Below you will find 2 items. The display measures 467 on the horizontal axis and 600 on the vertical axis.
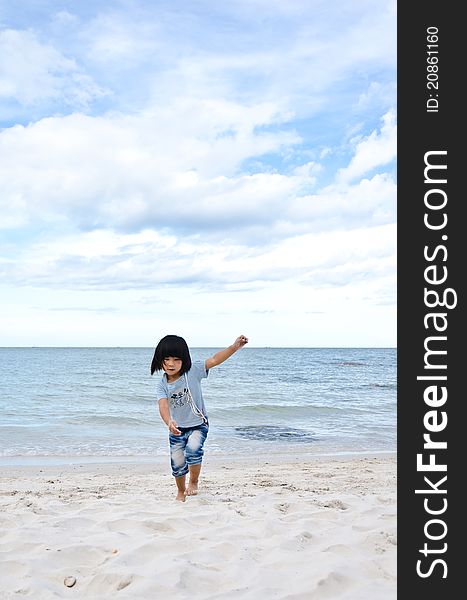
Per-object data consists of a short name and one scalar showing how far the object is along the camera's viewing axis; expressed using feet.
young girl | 17.60
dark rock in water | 37.97
